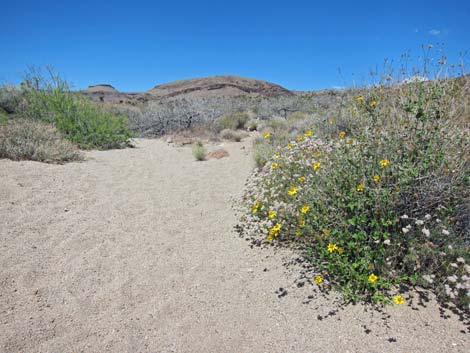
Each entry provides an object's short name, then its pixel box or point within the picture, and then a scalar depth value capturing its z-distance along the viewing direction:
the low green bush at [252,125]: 12.48
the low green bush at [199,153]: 7.58
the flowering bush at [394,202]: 2.34
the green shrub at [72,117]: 8.41
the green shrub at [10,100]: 10.21
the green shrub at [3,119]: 7.18
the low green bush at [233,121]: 12.11
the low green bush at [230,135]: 10.45
